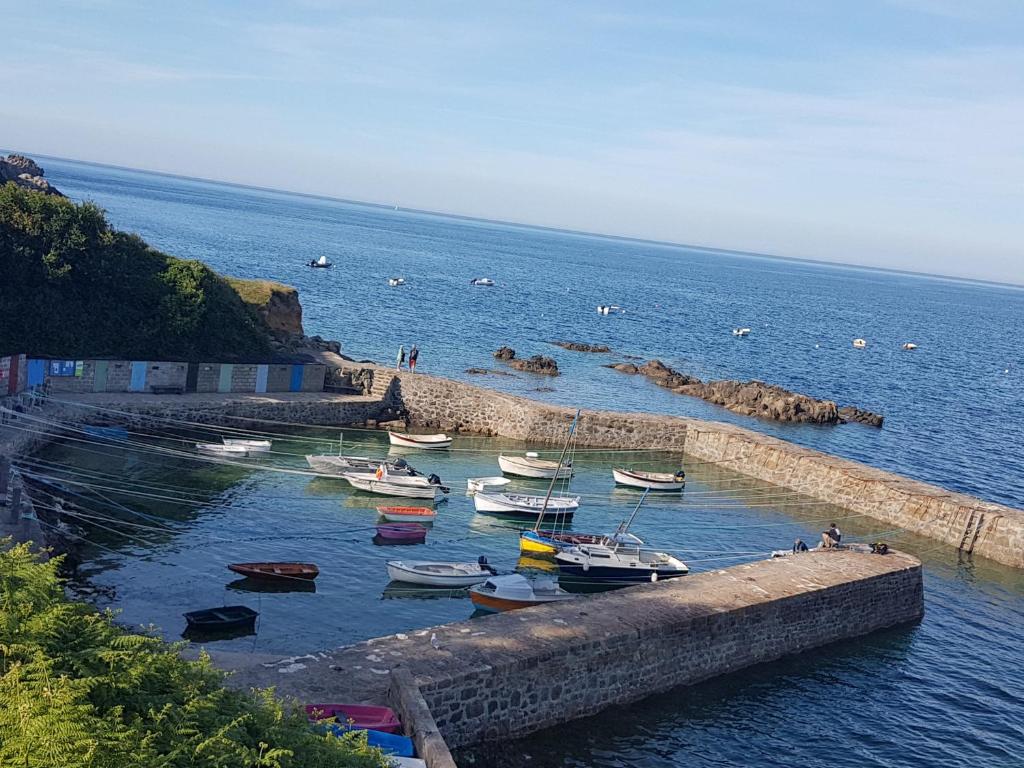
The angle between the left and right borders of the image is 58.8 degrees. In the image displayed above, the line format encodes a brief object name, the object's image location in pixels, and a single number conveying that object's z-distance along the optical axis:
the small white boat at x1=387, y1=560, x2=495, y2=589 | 24.33
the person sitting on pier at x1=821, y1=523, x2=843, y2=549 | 27.34
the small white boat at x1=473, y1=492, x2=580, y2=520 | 30.84
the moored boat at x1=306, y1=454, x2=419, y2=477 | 32.12
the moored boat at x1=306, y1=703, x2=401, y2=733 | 14.44
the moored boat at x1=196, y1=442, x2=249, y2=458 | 32.50
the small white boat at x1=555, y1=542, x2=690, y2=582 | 26.27
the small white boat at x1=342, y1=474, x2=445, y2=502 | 31.22
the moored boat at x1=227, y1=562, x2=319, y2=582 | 23.17
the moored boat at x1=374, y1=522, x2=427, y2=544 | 27.56
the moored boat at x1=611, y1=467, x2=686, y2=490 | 35.62
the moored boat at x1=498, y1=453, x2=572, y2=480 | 35.62
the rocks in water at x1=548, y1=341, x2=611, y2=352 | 72.62
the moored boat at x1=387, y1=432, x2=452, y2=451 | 37.44
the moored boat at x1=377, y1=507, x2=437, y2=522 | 29.12
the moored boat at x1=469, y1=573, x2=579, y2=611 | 23.52
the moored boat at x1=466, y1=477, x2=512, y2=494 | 32.84
